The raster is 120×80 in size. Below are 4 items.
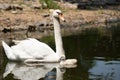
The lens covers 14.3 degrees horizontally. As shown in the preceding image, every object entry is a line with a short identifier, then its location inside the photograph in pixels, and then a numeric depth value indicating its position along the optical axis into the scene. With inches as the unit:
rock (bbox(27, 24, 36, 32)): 939.5
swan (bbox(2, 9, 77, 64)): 535.8
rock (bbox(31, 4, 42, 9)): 1171.3
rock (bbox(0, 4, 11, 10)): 1099.0
